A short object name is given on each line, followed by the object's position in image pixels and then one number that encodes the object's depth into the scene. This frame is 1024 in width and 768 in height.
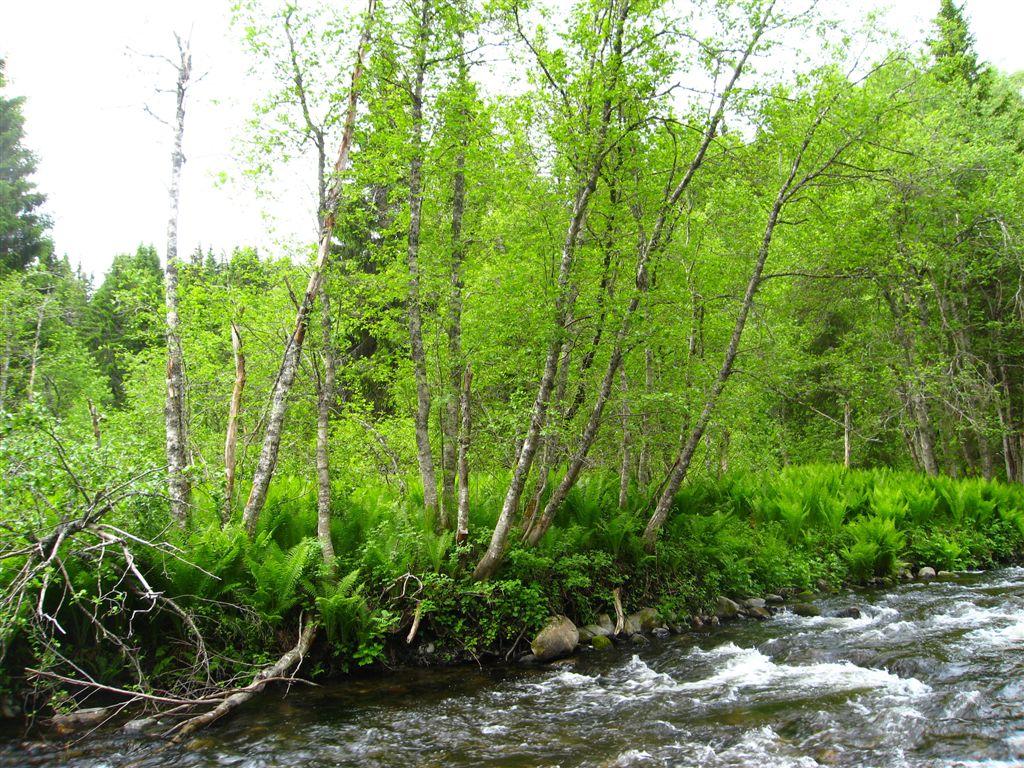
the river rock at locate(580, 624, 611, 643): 7.41
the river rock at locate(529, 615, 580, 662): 6.91
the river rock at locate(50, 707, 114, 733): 5.11
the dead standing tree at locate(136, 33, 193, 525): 7.14
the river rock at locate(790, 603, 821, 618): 8.45
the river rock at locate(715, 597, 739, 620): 8.53
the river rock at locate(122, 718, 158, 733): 5.07
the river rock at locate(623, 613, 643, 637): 7.73
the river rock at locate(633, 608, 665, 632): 7.91
